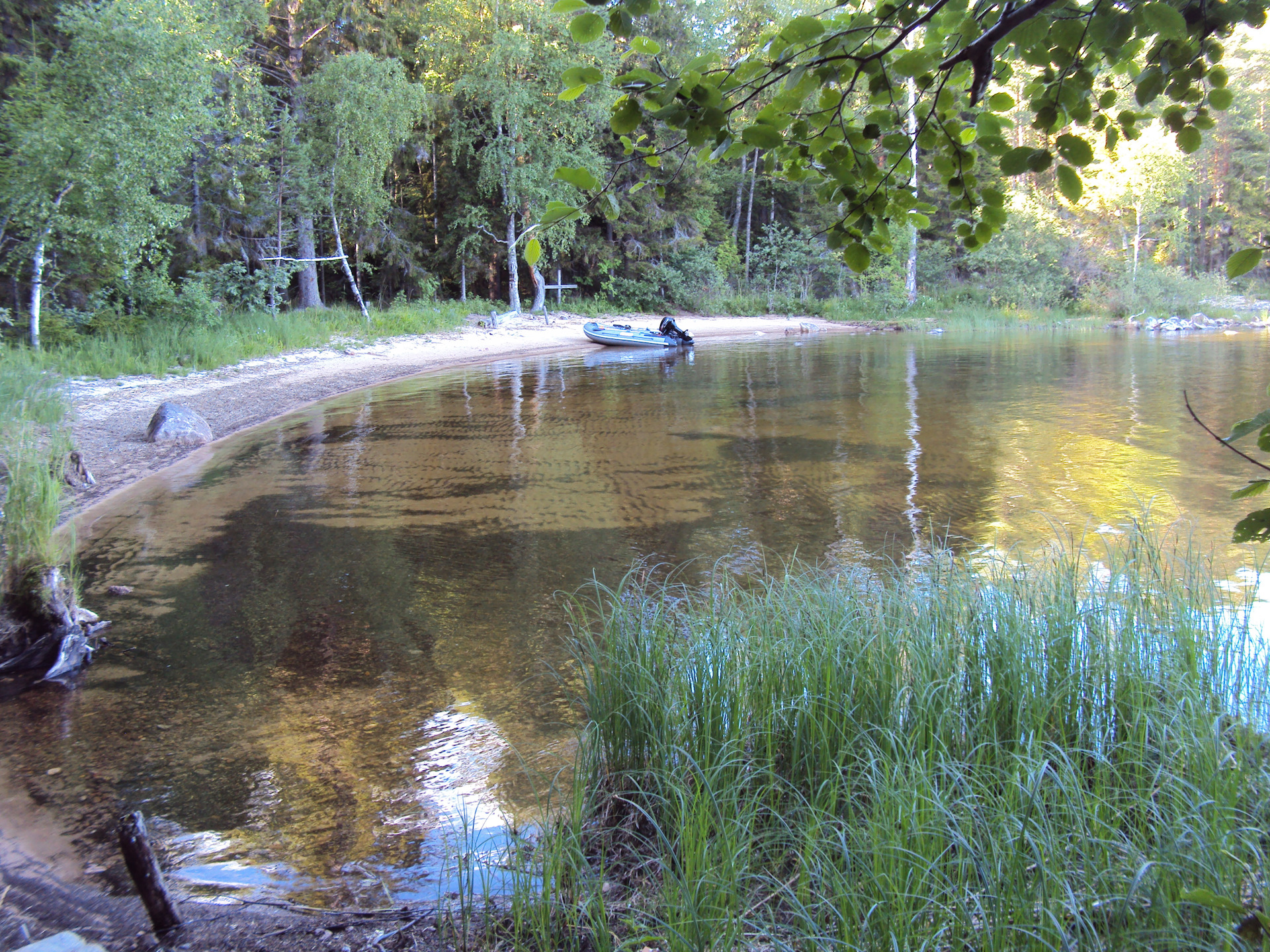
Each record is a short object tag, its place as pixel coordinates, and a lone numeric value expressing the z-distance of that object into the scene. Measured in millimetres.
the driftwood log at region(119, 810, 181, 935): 3100
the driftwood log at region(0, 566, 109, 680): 6031
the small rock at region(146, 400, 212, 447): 13523
